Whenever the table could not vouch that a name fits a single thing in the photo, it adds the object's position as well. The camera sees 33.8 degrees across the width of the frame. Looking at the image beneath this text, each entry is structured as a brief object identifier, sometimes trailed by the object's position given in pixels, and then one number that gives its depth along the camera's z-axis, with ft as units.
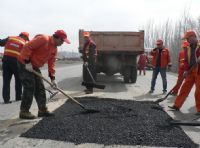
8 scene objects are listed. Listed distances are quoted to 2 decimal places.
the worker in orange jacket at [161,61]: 35.60
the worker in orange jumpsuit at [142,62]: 72.18
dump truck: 43.62
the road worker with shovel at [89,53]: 34.19
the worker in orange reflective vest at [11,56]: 27.68
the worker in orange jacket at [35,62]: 19.25
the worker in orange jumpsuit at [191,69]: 23.68
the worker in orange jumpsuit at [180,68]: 31.80
